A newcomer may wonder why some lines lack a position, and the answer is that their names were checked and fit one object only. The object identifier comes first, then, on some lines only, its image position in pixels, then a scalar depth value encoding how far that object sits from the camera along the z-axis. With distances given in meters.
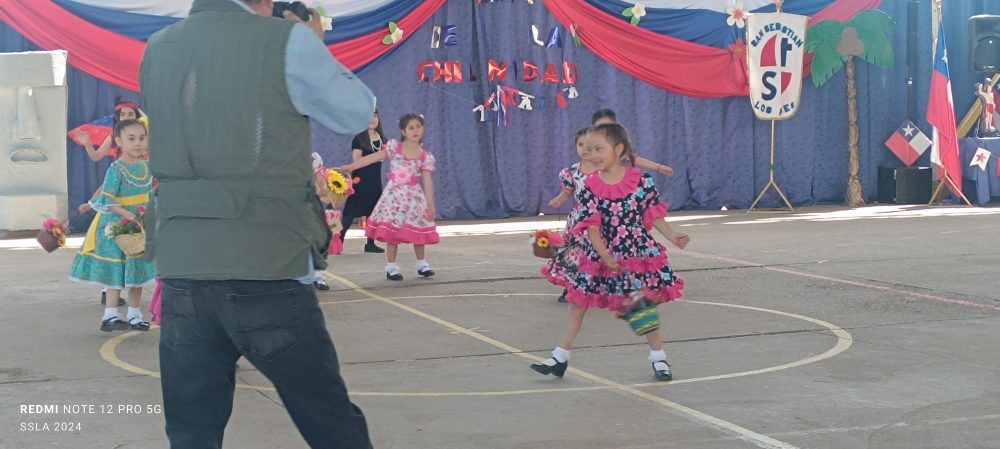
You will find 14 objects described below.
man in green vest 3.51
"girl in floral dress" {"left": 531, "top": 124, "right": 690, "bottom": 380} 6.57
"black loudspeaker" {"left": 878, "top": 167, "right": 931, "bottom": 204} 18.78
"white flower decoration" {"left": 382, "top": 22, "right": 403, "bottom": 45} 16.36
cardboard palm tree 18.22
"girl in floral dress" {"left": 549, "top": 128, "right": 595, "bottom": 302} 8.88
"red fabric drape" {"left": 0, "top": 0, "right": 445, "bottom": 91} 14.77
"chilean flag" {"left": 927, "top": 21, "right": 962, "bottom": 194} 18.52
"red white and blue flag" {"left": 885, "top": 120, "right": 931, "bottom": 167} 18.95
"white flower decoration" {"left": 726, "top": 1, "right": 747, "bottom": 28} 18.00
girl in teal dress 7.96
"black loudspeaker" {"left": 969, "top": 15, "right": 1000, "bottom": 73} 18.48
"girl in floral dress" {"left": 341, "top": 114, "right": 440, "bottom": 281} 10.74
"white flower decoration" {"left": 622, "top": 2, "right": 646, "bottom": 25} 17.50
